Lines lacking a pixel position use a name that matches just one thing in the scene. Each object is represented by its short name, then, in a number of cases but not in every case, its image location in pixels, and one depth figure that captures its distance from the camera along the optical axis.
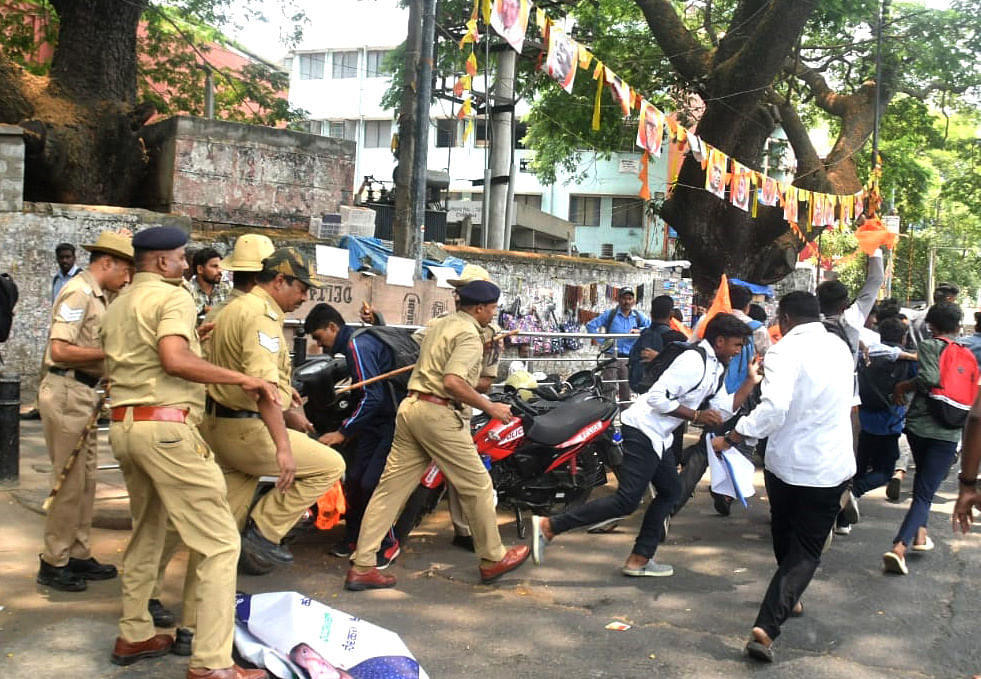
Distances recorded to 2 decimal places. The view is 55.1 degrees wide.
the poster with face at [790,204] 14.49
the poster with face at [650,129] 10.09
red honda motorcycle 6.54
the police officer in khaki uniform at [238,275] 4.47
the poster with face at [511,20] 7.42
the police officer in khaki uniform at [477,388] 6.17
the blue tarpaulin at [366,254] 11.96
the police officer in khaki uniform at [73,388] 4.87
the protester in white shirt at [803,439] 4.60
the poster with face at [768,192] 13.51
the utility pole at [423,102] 8.61
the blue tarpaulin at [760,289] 17.28
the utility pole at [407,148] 8.98
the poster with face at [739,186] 12.70
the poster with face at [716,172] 12.10
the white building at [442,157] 39.00
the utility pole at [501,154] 17.77
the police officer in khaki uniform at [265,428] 4.21
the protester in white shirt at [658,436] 5.57
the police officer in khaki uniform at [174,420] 3.73
